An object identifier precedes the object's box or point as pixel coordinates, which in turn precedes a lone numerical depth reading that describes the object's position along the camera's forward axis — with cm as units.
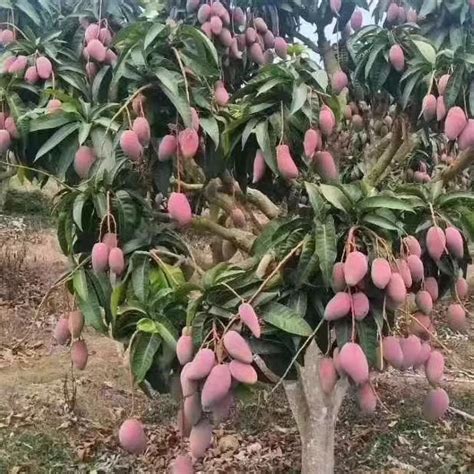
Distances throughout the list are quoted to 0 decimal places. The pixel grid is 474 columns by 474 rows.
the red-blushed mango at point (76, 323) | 138
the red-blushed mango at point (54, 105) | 152
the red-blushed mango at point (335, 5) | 195
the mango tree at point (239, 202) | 116
